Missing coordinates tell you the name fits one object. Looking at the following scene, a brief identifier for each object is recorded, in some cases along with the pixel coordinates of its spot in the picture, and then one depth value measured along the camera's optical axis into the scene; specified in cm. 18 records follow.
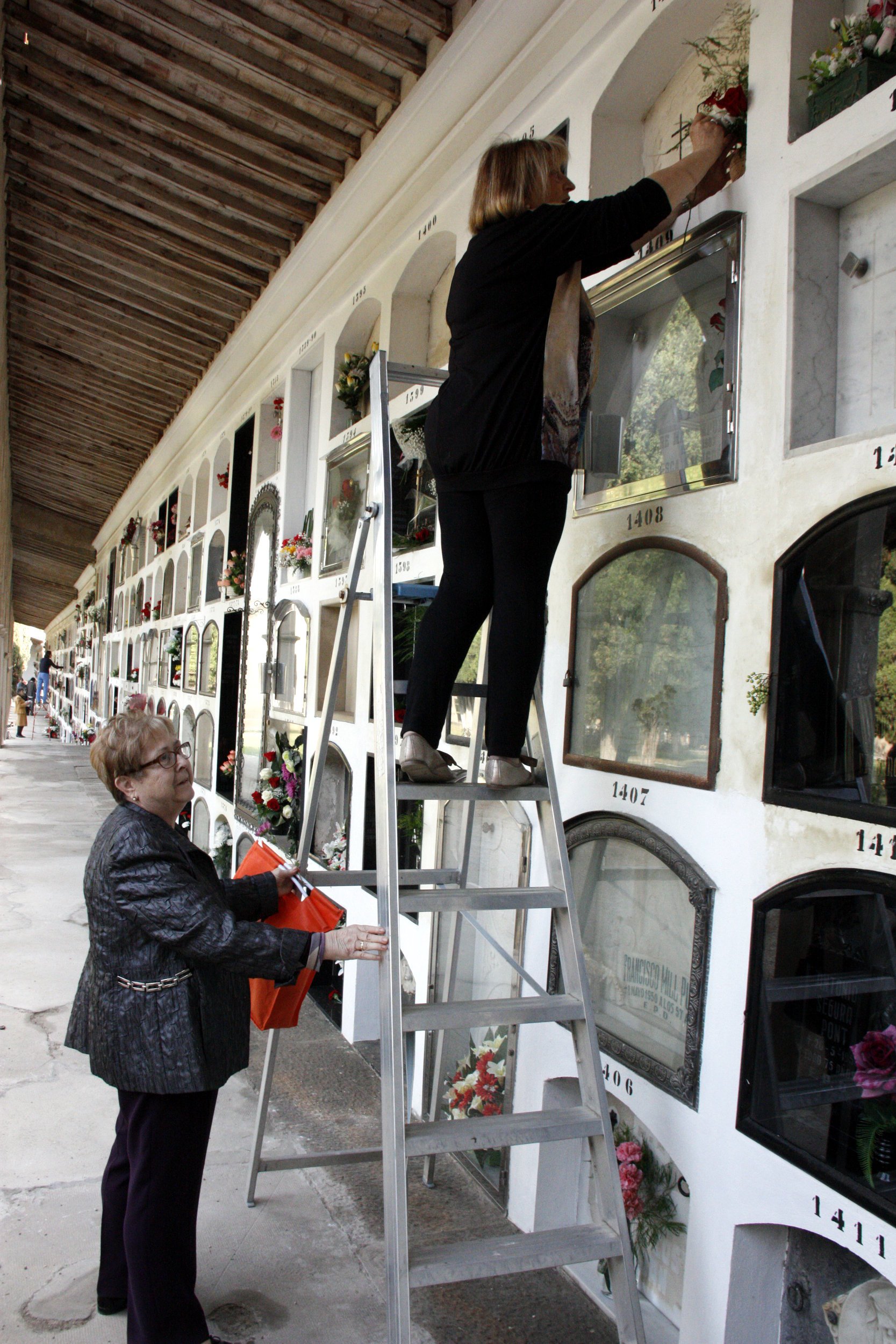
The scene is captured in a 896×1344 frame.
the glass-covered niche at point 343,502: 435
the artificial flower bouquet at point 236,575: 601
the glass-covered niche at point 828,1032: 147
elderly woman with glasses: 170
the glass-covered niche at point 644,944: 190
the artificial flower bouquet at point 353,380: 427
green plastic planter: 162
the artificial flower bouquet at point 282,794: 464
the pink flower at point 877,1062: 144
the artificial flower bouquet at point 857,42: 159
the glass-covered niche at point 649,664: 193
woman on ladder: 173
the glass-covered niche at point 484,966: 263
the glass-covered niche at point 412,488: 347
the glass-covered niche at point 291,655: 472
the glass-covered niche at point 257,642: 533
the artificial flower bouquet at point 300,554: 481
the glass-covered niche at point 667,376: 193
